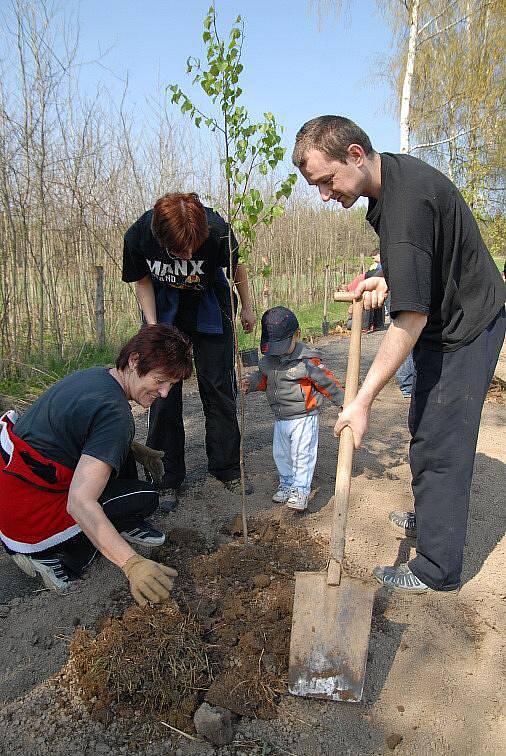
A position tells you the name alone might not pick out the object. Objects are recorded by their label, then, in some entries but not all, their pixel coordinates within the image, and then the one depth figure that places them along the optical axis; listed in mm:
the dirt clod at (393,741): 1862
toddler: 3174
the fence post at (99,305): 7234
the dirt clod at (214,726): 1854
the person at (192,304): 2812
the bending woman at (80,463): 2168
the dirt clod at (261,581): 2584
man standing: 1908
